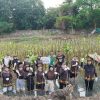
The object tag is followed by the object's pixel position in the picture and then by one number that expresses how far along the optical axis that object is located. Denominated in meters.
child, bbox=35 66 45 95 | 5.84
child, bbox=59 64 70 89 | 5.94
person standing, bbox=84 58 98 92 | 6.01
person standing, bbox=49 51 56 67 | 7.34
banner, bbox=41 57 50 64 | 7.33
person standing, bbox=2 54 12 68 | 7.45
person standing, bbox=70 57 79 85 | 6.55
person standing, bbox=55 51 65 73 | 6.74
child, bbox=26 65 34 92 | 5.95
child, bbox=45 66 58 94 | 5.86
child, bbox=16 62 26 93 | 6.00
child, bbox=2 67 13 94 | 5.90
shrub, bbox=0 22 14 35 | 18.88
